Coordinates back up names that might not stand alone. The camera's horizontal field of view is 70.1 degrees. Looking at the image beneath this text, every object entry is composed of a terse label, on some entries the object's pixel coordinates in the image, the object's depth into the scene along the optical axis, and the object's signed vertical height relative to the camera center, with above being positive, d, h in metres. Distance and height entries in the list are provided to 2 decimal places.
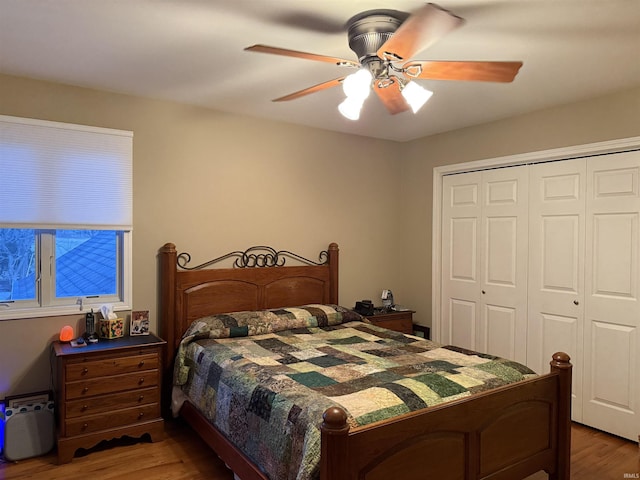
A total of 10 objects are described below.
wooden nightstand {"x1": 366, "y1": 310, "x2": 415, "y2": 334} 4.29 -0.77
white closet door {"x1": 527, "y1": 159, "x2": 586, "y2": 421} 3.50 -0.18
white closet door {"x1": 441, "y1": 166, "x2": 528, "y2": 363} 3.90 -0.18
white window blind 2.97 +0.43
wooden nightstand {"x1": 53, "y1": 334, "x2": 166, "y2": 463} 2.83 -0.99
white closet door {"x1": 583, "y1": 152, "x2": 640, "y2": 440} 3.20 -0.39
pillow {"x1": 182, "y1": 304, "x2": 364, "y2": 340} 3.30 -0.63
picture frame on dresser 3.32 -0.62
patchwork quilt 2.02 -0.72
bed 1.76 -0.81
